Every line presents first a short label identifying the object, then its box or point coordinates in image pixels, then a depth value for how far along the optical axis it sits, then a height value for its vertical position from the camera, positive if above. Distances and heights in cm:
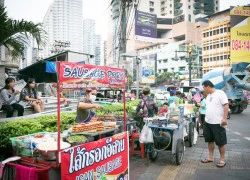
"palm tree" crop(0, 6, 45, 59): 608 +146
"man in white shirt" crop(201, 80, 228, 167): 586 -63
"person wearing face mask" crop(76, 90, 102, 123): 549 -55
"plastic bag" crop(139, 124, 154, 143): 598 -111
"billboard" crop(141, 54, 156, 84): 2353 +171
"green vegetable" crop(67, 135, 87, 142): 409 -81
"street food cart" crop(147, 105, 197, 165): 613 -115
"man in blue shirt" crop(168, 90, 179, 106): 842 -37
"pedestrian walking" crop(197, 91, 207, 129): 954 -84
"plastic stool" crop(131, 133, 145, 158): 663 -154
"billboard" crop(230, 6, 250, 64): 3236 +719
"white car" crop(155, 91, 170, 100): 3360 -70
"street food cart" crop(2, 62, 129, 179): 347 -87
